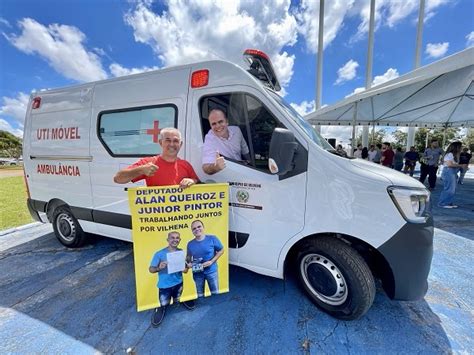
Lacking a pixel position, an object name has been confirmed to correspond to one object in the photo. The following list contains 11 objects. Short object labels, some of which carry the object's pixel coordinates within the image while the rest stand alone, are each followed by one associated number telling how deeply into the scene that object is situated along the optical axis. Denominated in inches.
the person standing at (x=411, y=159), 391.2
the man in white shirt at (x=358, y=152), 374.6
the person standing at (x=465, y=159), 296.0
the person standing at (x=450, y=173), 214.1
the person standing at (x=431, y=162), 313.3
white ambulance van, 69.7
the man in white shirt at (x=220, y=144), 80.5
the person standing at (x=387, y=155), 362.3
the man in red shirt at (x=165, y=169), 71.8
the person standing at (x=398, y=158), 387.5
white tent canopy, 191.0
